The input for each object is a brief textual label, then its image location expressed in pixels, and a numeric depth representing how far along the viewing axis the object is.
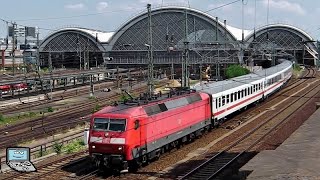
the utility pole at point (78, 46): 111.51
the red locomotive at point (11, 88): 60.29
